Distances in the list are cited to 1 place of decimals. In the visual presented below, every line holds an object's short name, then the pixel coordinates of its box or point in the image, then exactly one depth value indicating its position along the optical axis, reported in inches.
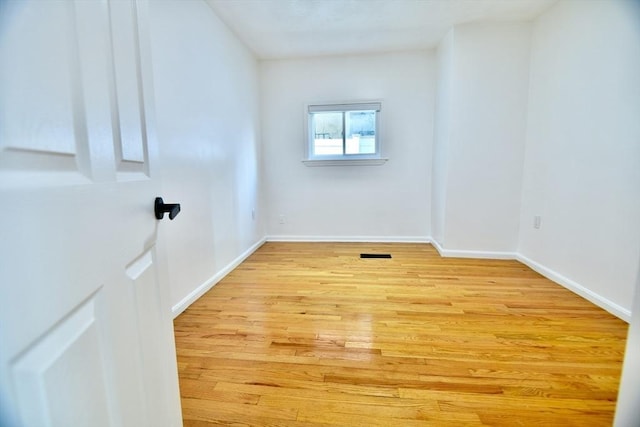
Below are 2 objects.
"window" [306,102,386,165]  145.1
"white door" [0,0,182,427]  14.1
